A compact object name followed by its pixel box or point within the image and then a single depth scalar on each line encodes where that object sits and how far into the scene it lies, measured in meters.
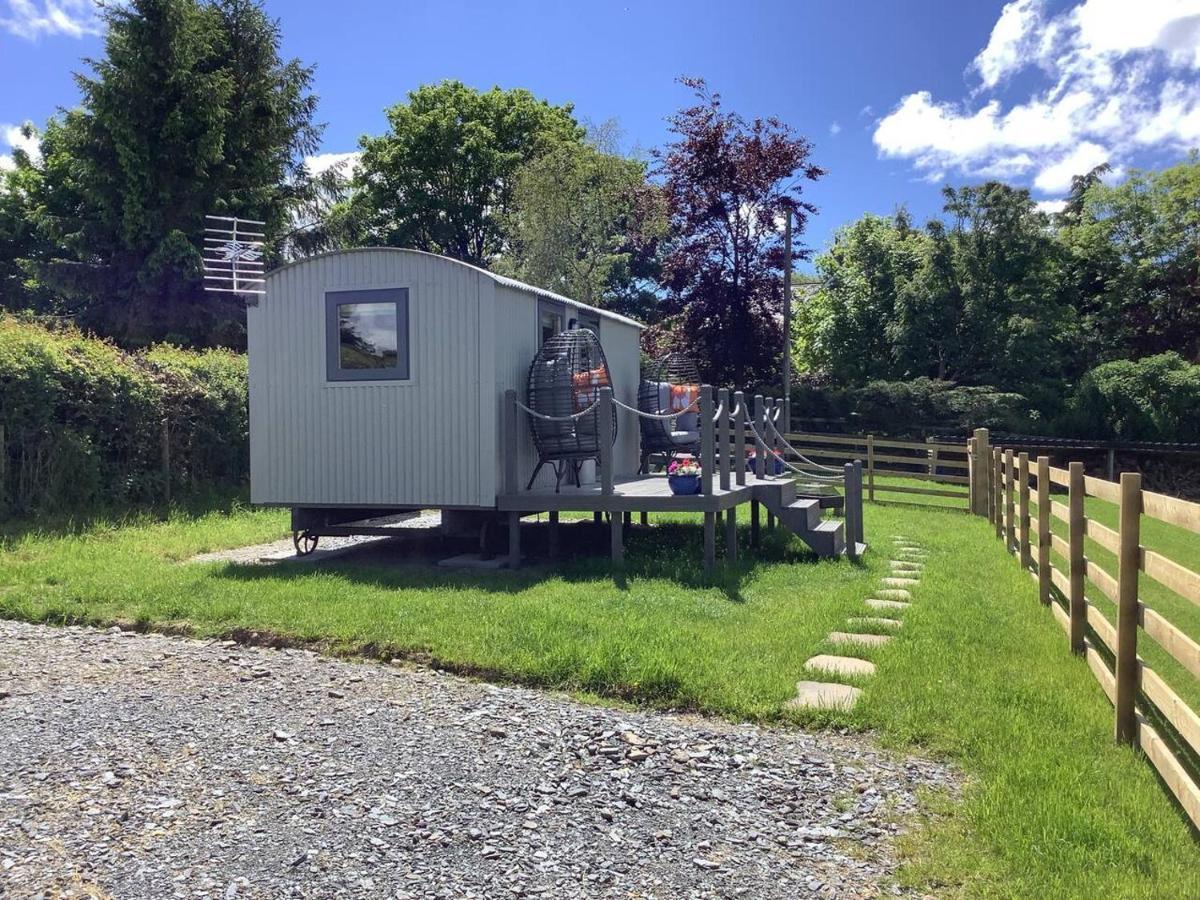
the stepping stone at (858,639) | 5.42
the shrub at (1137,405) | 22.19
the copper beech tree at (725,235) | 21.33
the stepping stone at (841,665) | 4.84
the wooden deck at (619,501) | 8.02
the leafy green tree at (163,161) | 19.22
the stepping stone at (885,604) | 6.52
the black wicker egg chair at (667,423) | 10.92
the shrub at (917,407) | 21.30
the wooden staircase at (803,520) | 8.55
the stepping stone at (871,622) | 5.87
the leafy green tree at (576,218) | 21.86
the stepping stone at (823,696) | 4.28
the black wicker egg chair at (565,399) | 8.56
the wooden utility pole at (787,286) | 20.14
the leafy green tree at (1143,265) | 25.83
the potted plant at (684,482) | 8.15
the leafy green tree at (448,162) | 30.27
